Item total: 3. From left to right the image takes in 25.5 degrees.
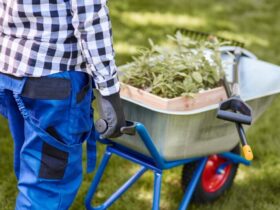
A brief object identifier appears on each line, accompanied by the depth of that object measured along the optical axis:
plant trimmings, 2.48
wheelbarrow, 2.30
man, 1.91
